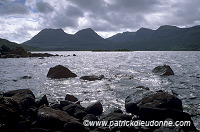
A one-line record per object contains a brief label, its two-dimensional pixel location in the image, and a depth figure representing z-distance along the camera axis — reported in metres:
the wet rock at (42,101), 17.89
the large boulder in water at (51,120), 12.91
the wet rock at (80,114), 14.93
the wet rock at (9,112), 13.27
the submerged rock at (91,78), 35.16
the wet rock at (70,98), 20.09
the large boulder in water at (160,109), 14.13
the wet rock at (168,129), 11.68
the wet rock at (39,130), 12.44
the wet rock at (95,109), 16.06
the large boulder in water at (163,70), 40.16
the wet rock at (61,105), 16.61
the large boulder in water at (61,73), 38.50
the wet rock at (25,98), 16.92
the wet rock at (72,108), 15.55
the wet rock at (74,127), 12.52
